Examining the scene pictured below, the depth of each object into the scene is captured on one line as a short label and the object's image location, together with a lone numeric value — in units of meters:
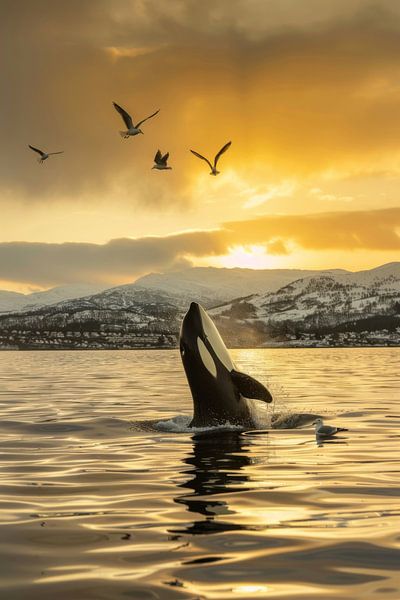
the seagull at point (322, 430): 20.78
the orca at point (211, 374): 20.33
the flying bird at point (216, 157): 47.54
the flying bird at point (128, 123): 44.03
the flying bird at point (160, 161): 47.46
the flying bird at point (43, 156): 52.26
